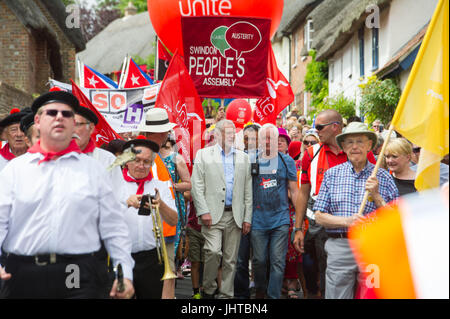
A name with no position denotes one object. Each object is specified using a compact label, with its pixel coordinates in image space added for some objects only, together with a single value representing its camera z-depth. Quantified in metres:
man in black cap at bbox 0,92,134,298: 4.76
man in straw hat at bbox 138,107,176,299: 7.08
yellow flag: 5.47
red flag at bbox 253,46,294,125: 12.61
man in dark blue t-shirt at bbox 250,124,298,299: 8.50
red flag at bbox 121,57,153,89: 14.29
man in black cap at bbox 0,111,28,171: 7.59
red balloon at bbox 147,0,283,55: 12.11
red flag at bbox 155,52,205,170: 10.30
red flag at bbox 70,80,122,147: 9.24
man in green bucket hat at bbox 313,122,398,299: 6.22
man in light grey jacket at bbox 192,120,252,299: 8.71
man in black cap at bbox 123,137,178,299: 6.04
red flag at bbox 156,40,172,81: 13.78
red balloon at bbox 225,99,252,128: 13.83
